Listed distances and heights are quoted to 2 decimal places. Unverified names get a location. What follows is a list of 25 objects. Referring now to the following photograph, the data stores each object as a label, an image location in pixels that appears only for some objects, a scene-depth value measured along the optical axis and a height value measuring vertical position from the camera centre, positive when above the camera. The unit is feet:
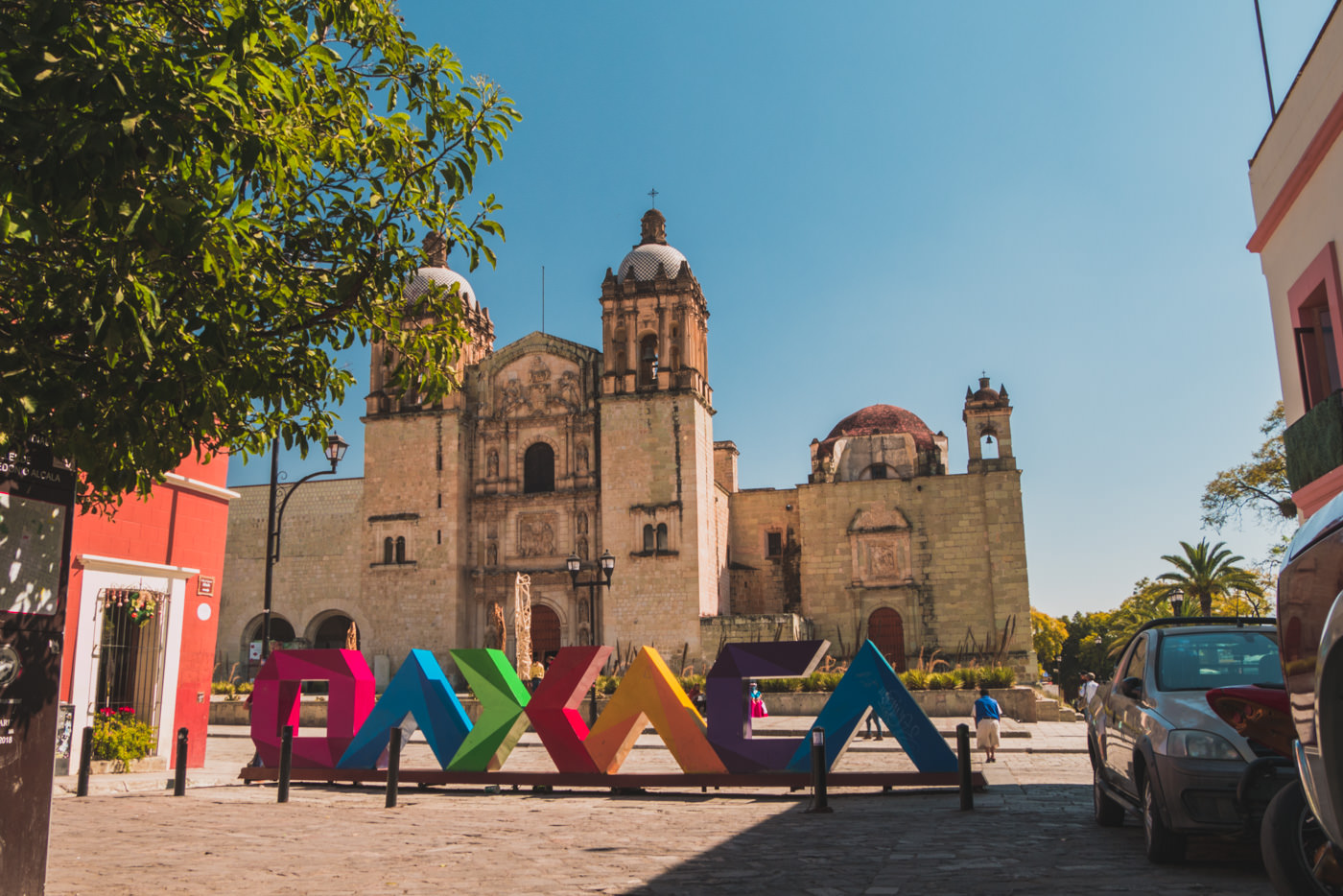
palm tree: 110.52 +8.08
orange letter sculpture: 35.65 -2.16
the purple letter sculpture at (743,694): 35.06 -1.24
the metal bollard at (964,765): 29.76 -3.15
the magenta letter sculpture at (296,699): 39.78 -1.47
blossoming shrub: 41.06 -2.93
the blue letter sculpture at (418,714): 38.42 -1.98
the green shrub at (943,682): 75.41 -1.98
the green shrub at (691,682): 81.43 -1.97
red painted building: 41.37 +2.38
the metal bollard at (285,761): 34.14 -3.28
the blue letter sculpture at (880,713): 33.63 -1.92
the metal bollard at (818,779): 30.32 -3.60
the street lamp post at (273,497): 59.00 +9.41
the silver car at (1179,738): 17.88 -1.60
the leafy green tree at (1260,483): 89.81 +14.85
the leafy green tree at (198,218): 13.48 +7.00
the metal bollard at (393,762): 32.76 -3.21
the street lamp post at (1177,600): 76.18 +3.85
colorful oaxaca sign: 34.30 -1.89
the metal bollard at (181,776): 35.34 -3.88
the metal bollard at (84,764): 34.94 -3.33
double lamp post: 76.59 +6.89
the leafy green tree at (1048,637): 192.75 +3.01
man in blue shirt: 48.98 -3.29
